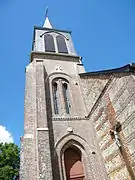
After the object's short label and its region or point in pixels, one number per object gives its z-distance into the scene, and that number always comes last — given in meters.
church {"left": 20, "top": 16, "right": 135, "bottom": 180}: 8.87
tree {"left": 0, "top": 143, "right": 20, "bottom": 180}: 21.41
